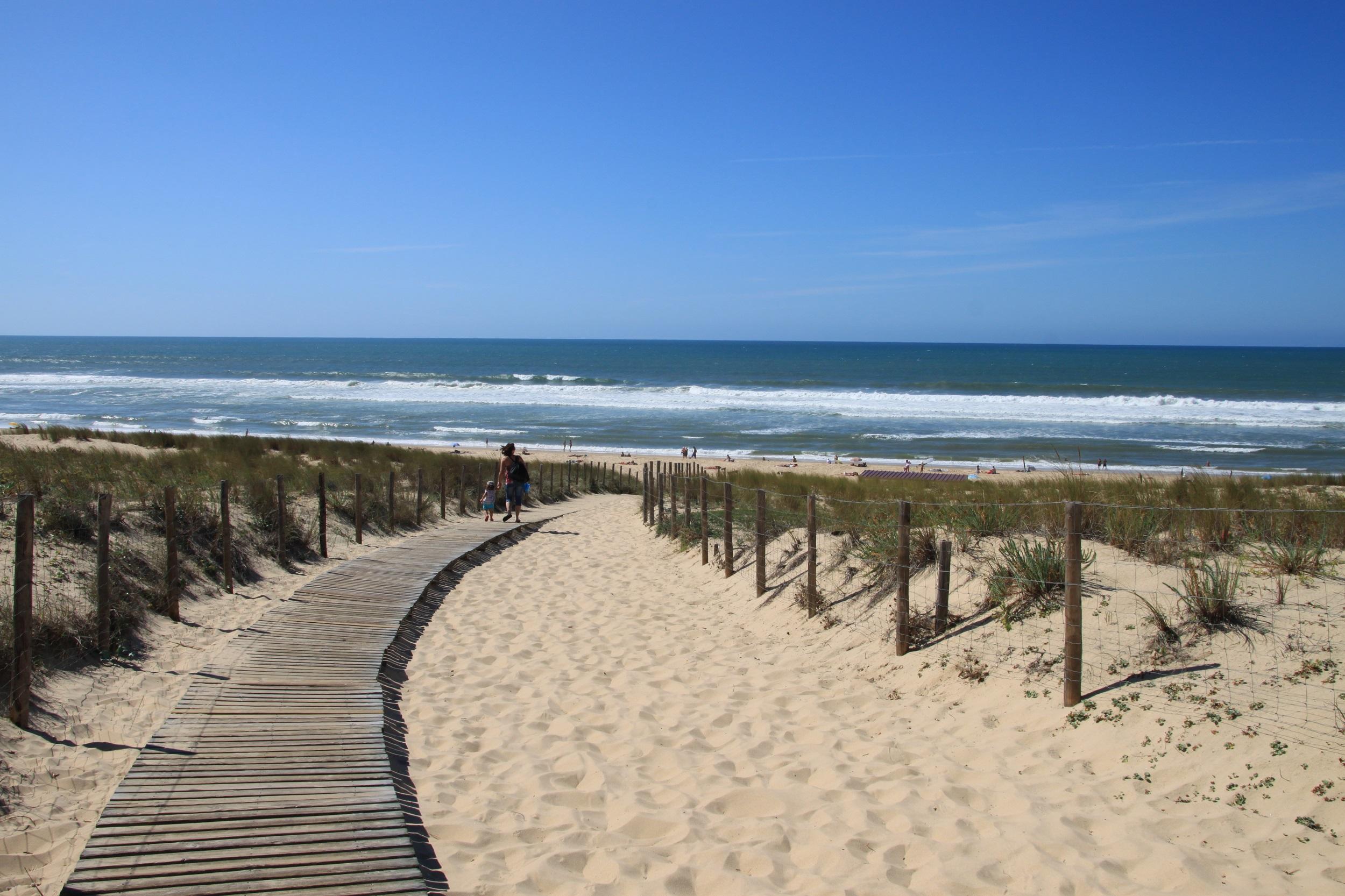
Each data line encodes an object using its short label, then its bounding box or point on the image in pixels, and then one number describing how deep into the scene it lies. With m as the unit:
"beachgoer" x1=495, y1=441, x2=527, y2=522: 16.78
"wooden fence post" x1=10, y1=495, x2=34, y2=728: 5.05
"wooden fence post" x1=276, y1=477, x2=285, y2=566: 10.34
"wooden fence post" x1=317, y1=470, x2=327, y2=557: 11.40
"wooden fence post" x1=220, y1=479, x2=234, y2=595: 8.79
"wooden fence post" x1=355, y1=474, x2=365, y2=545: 12.92
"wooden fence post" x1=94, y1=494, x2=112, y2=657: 6.22
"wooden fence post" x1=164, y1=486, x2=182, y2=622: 7.57
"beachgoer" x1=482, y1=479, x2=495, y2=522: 17.17
